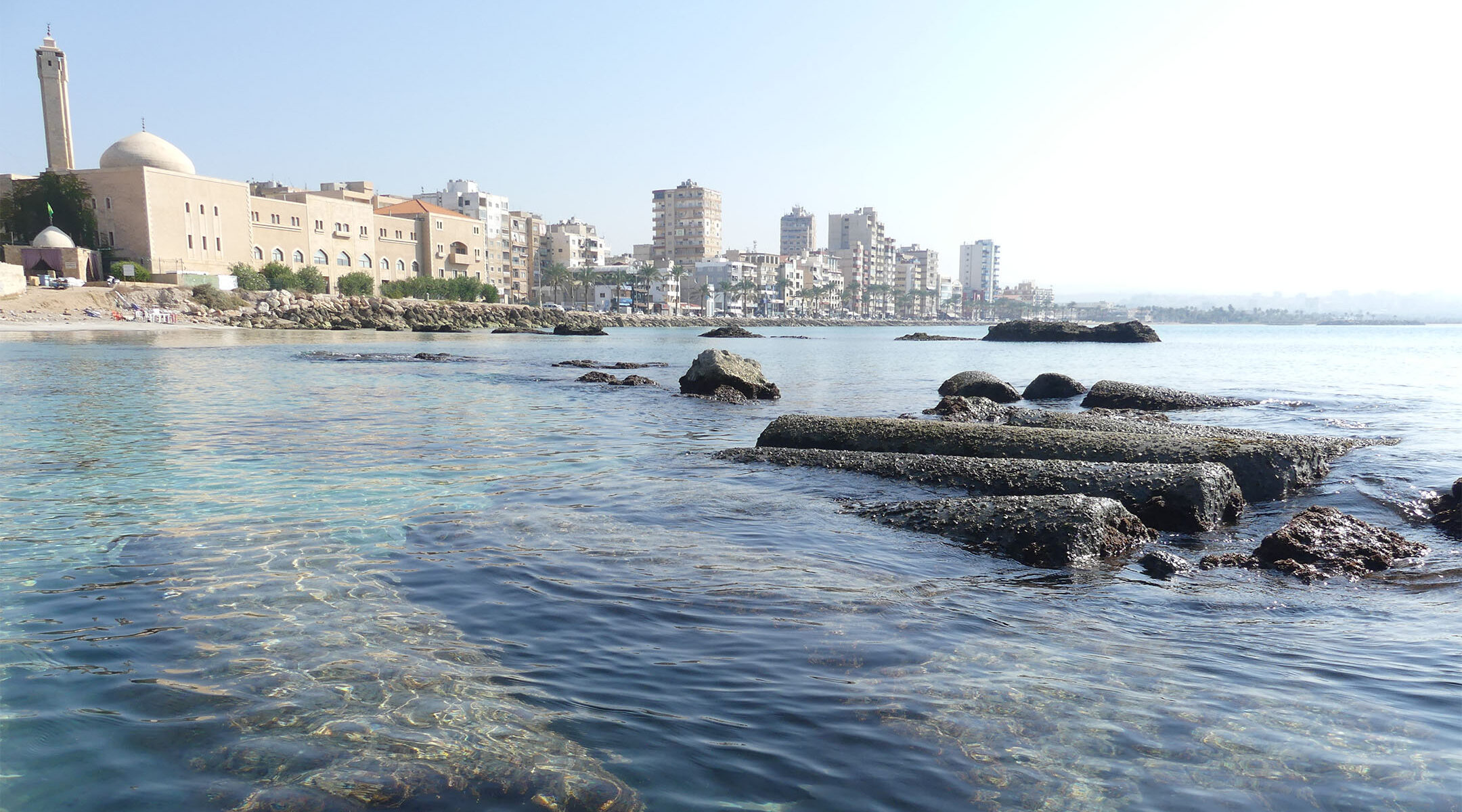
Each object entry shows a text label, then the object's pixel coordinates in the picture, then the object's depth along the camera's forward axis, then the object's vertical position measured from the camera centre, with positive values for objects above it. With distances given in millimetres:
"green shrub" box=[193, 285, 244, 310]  76188 +1624
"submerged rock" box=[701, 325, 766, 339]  78062 -1672
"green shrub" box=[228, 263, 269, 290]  85000 +3842
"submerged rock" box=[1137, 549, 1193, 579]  6723 -2012
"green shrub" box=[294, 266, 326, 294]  91375 +3970
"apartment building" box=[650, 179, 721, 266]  182125 +19941
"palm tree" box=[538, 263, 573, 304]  139000 +6559
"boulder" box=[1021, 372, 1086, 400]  22250 -1927
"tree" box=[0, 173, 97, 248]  80000 +10229
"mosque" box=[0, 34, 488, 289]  81500 +10830
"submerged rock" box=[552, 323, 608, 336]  77250 -1320
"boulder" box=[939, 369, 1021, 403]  20797 -1802
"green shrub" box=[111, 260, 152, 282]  77625 +4083
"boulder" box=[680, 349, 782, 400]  22125 -1624
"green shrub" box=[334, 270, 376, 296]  97312 +3692
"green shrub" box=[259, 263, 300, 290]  88500 +4206
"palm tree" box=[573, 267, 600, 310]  143250 +6328
